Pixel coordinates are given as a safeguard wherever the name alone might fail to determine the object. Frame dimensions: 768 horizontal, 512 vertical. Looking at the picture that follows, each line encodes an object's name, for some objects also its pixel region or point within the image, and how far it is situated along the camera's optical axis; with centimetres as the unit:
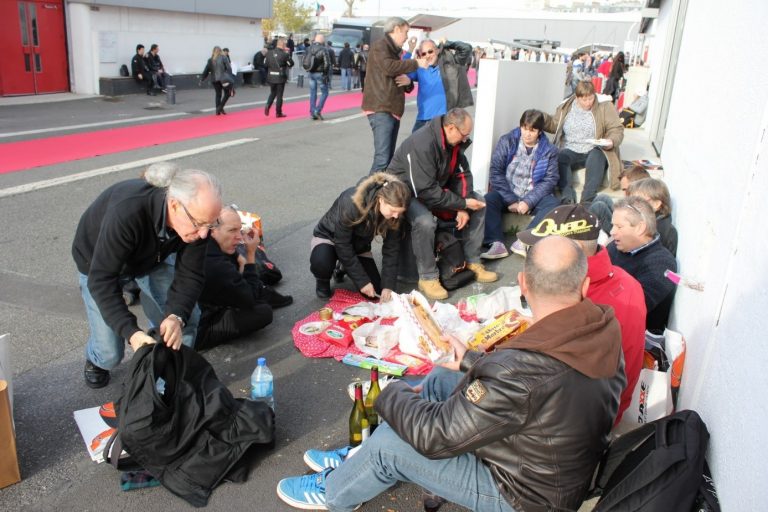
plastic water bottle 364
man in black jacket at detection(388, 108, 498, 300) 545
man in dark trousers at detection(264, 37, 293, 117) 1460
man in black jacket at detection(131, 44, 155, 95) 1869
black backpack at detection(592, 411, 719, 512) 213
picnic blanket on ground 417
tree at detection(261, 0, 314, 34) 4675
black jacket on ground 288
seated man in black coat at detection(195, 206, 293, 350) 435
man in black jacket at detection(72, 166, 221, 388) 315
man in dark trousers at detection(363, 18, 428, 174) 789
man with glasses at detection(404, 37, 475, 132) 825
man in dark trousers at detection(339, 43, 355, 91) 2292
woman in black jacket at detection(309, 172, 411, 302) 486
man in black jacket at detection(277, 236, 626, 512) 215
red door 1638
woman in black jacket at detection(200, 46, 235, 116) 1476
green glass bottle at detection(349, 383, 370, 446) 332
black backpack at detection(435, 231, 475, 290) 564
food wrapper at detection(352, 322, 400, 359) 437
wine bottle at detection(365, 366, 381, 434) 336
